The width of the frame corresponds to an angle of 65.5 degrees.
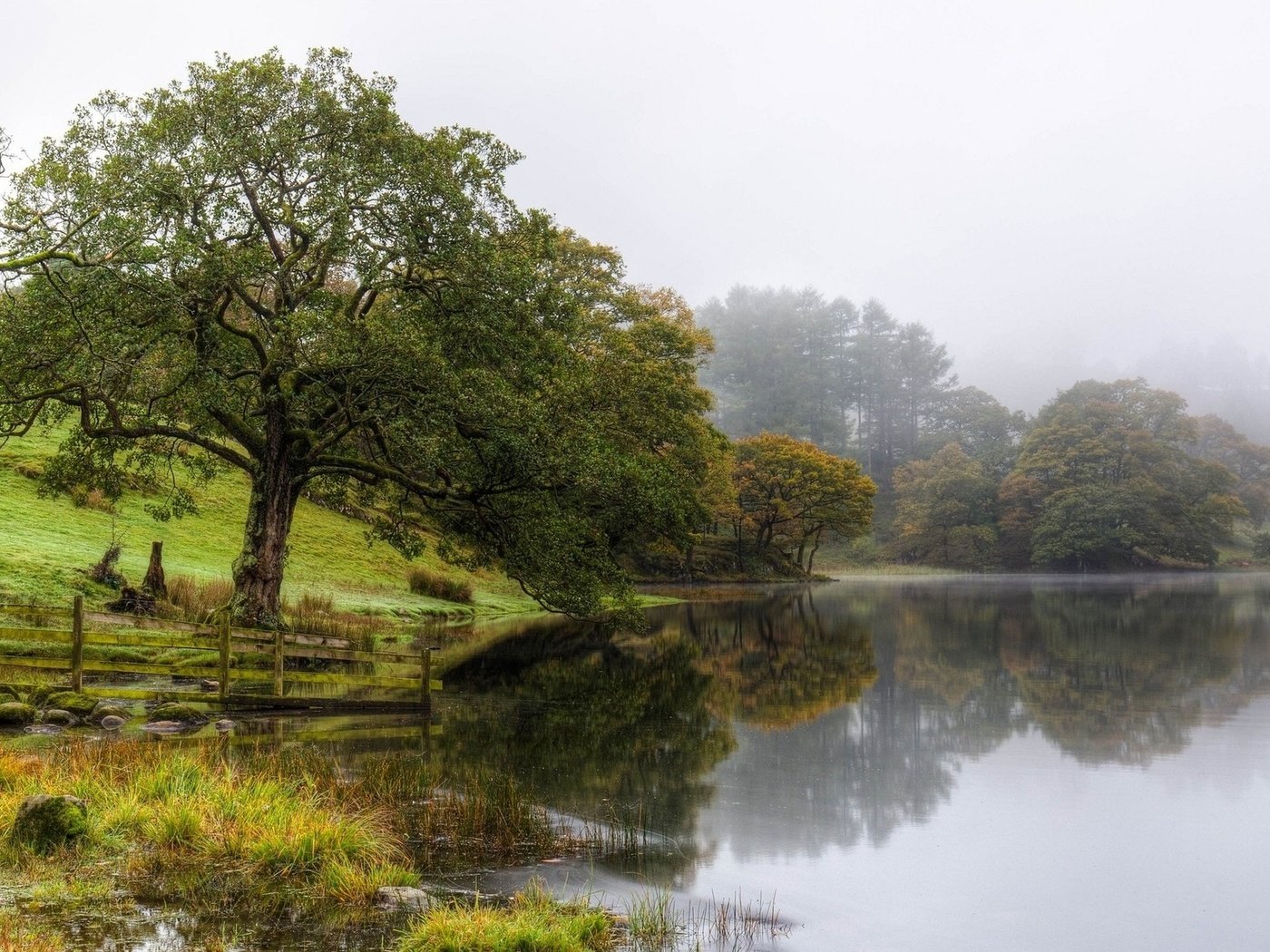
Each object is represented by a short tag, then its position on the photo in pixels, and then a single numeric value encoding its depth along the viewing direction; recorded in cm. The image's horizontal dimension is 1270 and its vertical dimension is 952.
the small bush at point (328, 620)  2653
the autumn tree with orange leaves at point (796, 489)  7906
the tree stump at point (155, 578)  2509
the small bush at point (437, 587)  4244
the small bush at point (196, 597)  2453
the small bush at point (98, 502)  3597
